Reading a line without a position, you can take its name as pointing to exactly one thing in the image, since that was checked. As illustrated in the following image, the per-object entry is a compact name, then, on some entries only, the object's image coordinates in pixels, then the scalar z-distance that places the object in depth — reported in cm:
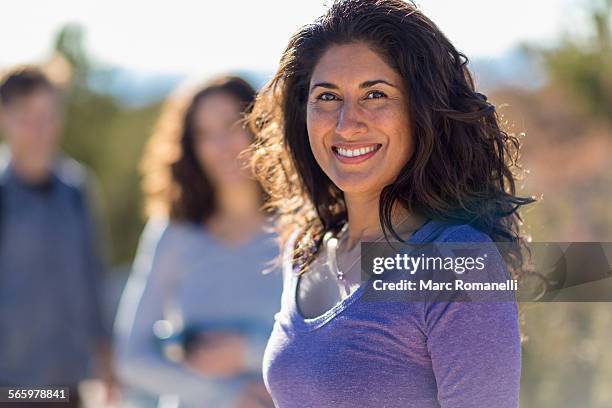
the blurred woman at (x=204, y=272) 284
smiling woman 161
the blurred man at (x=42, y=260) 381
